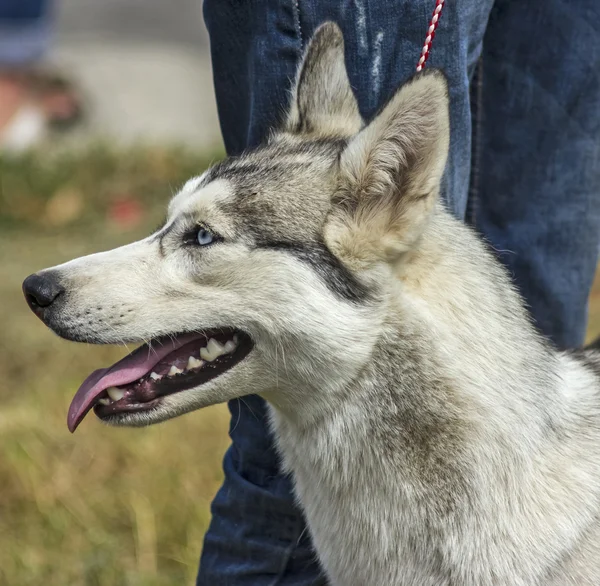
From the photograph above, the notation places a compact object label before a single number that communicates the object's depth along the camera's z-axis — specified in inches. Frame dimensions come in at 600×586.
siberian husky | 155.9
